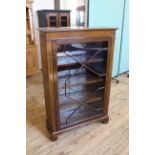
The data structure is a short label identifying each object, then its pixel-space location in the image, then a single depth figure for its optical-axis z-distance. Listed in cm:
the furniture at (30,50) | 353
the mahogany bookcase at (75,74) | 157
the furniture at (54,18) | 372
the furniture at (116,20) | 266
